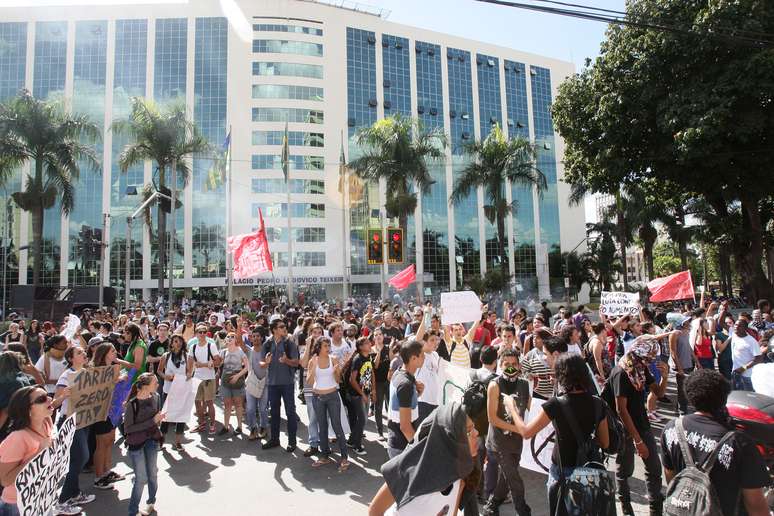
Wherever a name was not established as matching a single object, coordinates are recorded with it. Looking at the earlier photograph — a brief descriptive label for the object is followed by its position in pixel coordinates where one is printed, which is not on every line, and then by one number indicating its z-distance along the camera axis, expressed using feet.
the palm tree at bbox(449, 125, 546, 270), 104.88
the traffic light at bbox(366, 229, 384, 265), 51.42
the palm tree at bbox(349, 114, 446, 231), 100.17
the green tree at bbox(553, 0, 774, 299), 57.77
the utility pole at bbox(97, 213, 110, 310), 63.41
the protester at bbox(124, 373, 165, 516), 16.97
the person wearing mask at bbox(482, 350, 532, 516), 14.62
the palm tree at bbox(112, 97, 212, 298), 95.14
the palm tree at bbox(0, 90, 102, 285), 88.22
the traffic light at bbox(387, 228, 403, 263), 51.62
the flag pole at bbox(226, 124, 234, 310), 88.62
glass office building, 150.00
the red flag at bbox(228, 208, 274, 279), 61.77
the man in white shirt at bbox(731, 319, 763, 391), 27.61
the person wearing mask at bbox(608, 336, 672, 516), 15.20
